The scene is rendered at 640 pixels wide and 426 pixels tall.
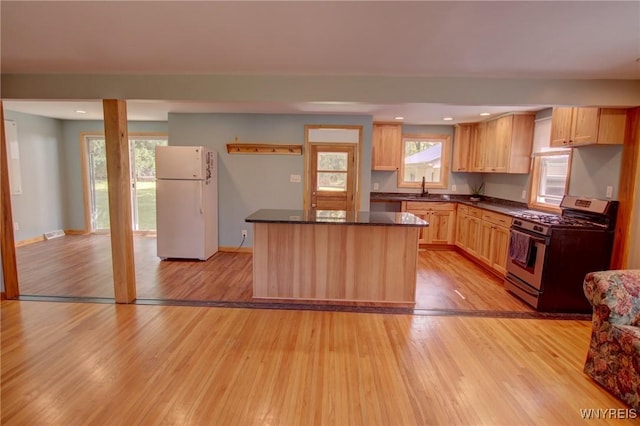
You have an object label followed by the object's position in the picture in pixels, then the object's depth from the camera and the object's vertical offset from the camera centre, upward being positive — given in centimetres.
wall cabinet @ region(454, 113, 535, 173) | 455 +61
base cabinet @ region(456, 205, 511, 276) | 411 -75
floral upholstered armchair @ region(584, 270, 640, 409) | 188 -92
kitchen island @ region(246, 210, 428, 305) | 326 -83
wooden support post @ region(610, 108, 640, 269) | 289 -9
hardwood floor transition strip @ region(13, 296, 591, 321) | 311 -128
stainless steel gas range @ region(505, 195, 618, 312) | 308 -68
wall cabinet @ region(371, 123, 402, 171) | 555 +63
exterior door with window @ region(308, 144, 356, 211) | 512 +6
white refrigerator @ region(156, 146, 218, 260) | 447 -33
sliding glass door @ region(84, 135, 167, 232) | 623 -9
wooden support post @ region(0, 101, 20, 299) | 320 -69
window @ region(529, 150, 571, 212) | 402 +9
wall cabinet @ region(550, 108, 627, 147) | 300 +60
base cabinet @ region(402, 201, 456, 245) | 548 -62
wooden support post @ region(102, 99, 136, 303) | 305 -20
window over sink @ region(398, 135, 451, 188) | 595 +40
